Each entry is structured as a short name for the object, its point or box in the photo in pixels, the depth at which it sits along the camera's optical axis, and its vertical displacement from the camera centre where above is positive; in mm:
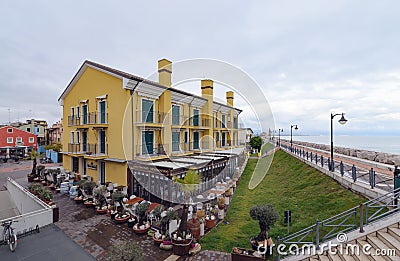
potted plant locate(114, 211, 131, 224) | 8859 -3784
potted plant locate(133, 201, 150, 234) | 7961 -3653
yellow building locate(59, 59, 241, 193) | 13422 +846
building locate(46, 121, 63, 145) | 38534 -337
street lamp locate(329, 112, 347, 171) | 12178 +619
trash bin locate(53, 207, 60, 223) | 8953 -3635
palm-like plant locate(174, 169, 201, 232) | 7016 -1911
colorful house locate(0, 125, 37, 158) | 32625 -1443
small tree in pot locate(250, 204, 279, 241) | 6012 -2585
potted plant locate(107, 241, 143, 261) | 4754 -2910
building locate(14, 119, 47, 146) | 40722 +945
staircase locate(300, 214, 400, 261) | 4618 -2811
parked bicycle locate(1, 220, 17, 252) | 6773 -3545
